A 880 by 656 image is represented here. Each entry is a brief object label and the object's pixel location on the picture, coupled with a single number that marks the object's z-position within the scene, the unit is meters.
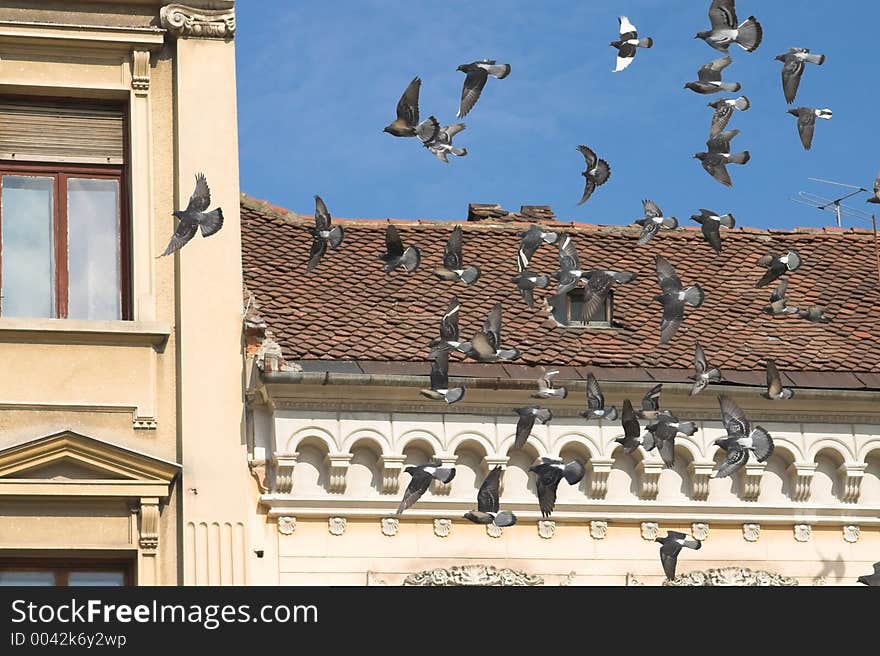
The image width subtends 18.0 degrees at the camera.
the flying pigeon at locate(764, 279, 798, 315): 25.52
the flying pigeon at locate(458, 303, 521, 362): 24.22
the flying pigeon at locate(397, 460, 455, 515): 23.50
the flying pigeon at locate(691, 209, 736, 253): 23.98
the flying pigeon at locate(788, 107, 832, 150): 22.80
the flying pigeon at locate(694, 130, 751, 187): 22.67
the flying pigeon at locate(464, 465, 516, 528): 23.58
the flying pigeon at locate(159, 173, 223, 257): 21.67
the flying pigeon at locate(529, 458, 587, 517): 23.84
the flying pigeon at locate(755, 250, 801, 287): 24.53
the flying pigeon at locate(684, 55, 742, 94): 21.98
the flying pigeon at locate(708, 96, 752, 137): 22.73
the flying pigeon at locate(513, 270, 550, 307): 24.06
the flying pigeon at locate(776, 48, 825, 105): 22.36
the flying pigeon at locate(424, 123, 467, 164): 22.09
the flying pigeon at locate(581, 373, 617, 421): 23.42
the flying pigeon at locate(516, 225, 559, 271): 25.53
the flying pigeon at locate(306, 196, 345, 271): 23.25
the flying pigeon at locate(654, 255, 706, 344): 24.09
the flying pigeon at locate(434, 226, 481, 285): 24.66
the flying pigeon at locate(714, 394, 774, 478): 24.14
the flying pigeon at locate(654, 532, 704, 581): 23.77
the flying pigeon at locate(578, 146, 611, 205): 22.88
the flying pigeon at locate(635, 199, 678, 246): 24.41
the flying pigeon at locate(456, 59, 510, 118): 22.73
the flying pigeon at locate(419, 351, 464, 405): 23.62
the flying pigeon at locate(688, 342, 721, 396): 24.27
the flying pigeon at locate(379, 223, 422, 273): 23.91
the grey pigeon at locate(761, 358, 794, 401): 24.62
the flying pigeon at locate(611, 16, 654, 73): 22.36
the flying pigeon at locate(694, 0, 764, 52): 21.64
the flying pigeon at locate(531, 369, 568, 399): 24.03
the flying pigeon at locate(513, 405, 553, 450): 23.28
